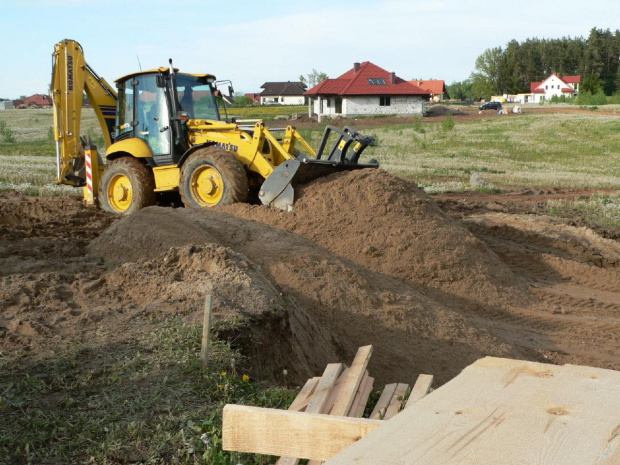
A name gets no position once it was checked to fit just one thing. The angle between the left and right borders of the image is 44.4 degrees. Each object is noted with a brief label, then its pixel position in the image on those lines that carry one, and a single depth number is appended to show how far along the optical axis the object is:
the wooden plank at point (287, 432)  2.23
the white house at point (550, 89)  118.19
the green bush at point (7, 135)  39.31
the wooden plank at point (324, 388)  3.67
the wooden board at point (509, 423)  1.84
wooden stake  4.90
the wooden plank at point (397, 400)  4.22
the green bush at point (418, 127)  41.81
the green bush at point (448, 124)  41.00
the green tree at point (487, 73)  107.31
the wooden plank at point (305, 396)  3.74
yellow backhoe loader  11.55
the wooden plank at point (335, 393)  3.80
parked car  73.12
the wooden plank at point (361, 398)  3.91
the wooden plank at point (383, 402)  4.15
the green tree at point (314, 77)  89.12
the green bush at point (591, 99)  79.62
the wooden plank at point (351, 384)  3.74
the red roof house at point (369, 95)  61.84
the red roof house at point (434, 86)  106.50
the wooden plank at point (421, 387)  3.83
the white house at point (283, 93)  116.44
